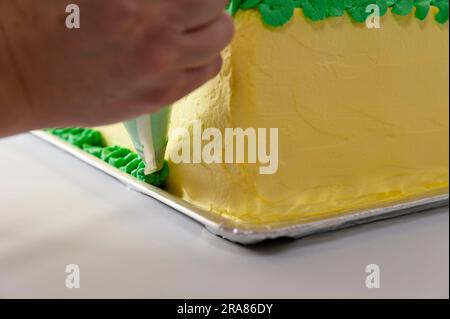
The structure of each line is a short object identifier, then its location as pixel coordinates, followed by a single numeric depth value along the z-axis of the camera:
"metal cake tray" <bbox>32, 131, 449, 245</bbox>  0.54
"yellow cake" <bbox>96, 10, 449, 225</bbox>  0.56
